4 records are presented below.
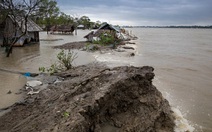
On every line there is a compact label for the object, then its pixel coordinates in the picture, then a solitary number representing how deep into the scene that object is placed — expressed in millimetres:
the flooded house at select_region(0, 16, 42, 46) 15207
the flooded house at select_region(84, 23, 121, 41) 20694
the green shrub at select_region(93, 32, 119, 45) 19315
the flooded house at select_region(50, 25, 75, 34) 38137
